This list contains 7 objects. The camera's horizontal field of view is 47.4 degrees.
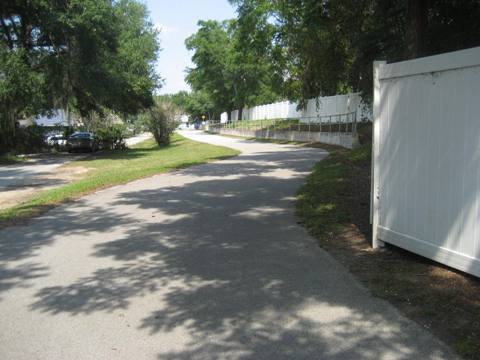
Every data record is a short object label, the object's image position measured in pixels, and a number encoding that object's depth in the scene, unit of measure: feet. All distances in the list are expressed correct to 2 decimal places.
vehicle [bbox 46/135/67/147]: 134.82
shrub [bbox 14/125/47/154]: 117.70
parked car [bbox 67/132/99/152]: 125.70
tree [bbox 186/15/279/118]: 245.45
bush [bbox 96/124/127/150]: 138.79
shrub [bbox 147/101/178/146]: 150.71
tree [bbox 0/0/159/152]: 88.02
